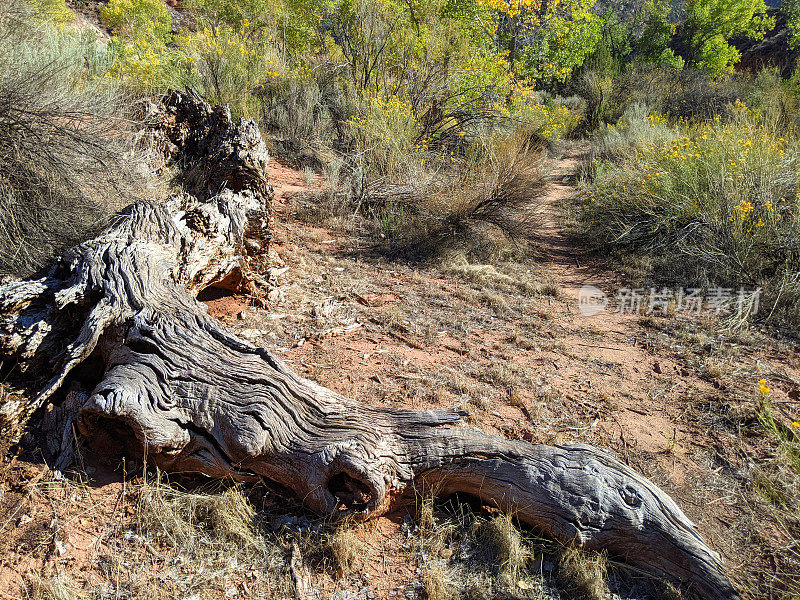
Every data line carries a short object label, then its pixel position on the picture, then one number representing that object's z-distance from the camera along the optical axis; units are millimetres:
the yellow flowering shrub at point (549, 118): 8641
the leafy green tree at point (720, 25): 21234
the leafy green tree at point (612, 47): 15382
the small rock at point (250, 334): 3471
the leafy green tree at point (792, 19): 20594
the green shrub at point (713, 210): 4723
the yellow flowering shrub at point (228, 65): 7355
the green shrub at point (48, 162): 3402
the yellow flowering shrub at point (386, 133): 6363
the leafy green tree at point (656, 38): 22647
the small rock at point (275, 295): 4020
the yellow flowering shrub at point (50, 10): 6852
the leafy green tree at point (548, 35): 11906
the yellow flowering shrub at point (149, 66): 6340
